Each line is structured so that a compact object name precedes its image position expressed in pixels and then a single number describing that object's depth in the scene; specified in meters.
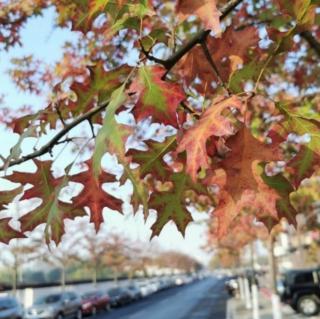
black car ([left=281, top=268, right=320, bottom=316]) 14.49
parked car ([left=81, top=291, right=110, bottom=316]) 23.54
